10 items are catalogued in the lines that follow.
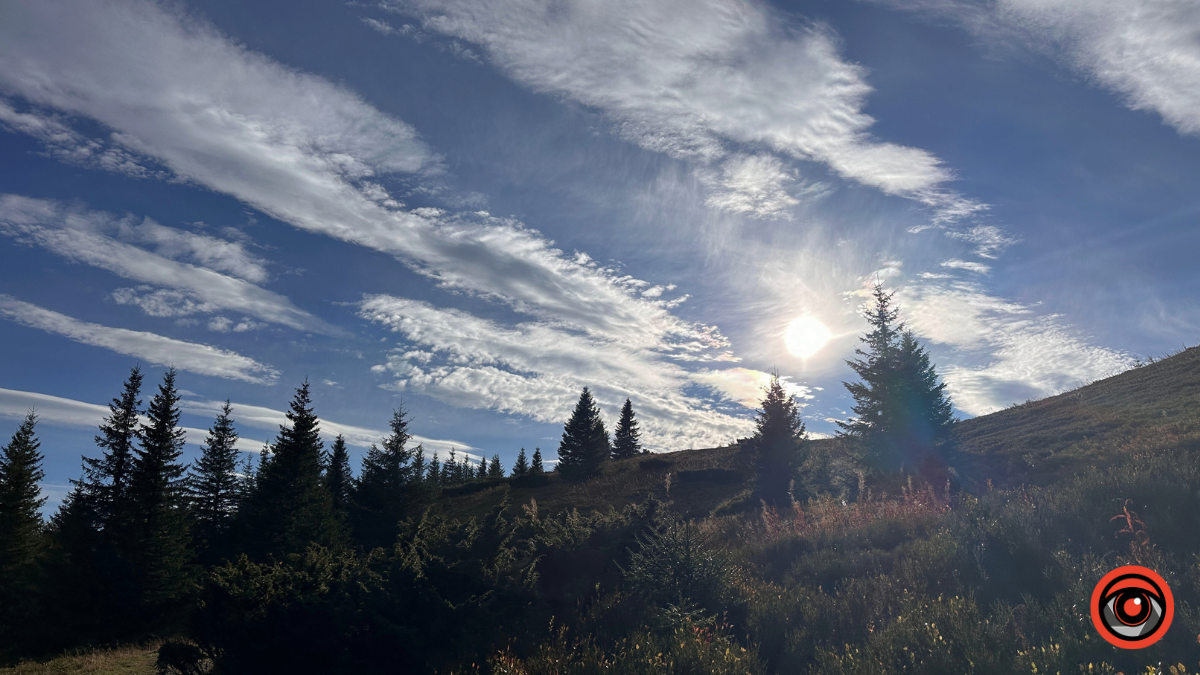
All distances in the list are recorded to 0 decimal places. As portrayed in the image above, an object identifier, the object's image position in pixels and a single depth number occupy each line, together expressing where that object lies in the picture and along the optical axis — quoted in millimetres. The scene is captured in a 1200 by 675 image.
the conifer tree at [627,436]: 60219
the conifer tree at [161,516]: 23547
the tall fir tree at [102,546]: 22641
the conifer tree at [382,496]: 26750
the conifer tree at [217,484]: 33094
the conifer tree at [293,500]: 24781
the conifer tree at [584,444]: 40719
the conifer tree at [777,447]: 23250
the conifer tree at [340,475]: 30470
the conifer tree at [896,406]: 24719
